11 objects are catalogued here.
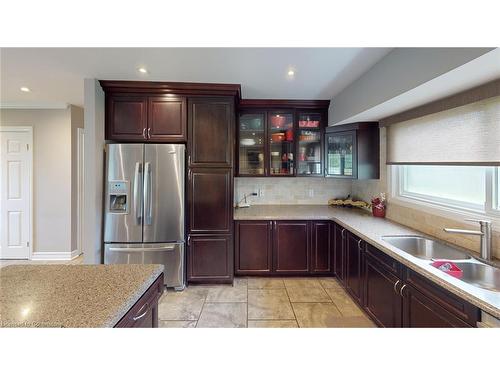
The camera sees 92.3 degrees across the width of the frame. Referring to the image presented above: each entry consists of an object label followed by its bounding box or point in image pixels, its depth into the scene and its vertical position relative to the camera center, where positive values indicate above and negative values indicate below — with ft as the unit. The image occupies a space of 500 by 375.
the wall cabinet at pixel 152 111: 9.27 +2.94
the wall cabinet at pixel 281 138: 11.41 +2.33
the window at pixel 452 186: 5.71 +0.03
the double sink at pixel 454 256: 4.89 -1.72
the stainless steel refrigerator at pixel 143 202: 8.99 -0.60
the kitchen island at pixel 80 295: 2.89 -1.58
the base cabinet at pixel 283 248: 10.27 -2.64
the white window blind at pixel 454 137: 5.21 +1.36
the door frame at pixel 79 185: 13.17 +0.06
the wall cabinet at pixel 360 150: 9.93 +1.56
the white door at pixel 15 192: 12.57 -0.32
